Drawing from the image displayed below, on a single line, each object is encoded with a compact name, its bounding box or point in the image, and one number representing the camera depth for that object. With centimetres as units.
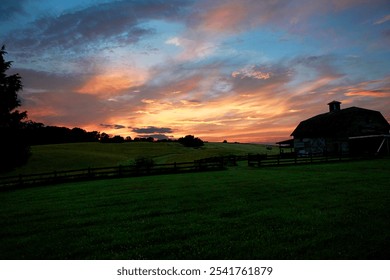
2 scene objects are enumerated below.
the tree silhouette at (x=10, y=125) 3034
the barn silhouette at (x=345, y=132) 4478
